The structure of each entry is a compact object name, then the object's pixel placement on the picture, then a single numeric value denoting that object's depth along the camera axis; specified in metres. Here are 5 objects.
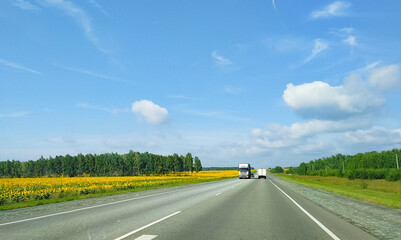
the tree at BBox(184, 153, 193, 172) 158.43
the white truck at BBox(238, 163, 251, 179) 63.50
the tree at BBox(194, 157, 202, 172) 167.73
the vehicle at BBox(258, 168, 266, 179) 73.44
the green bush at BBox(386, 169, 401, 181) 59.03
